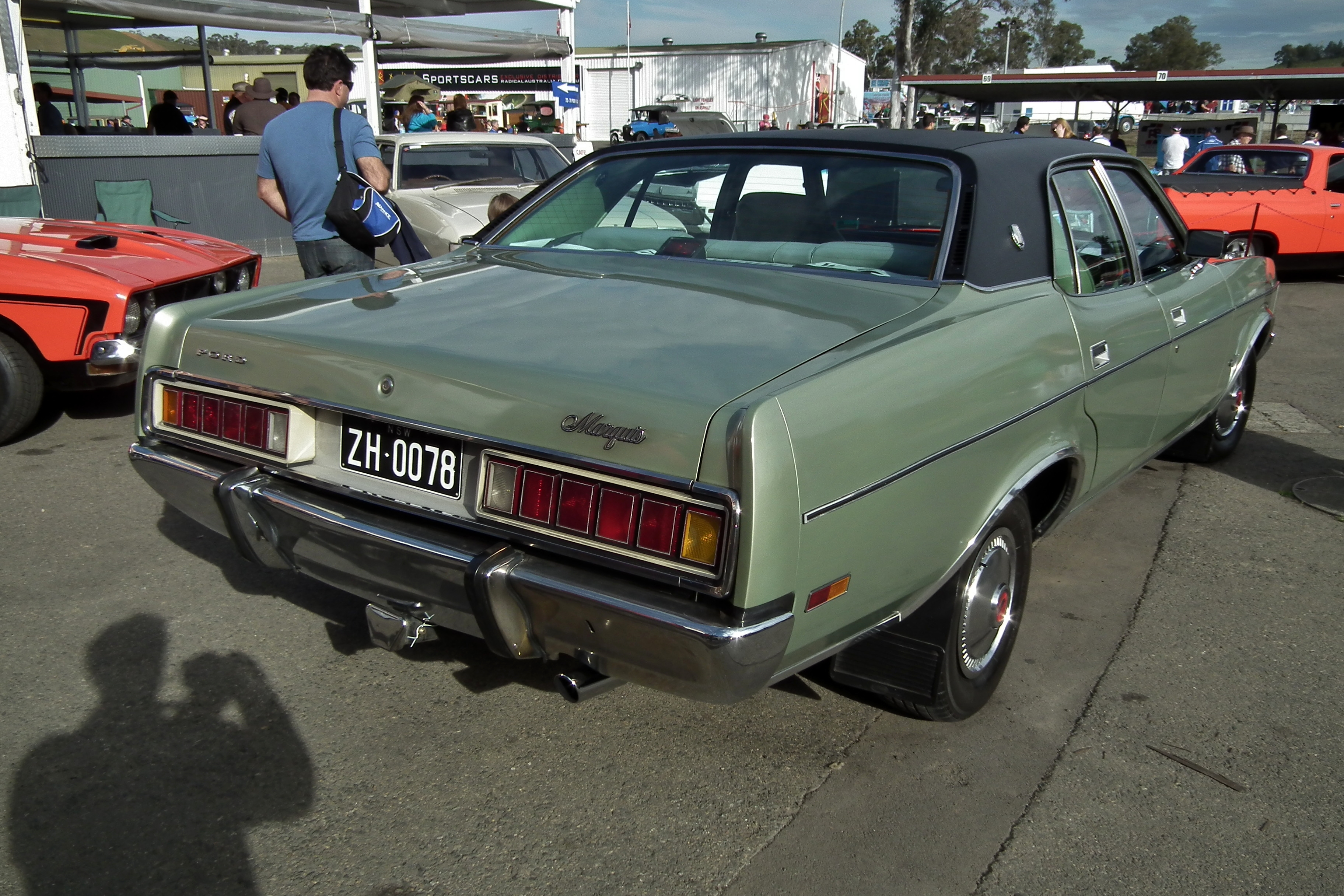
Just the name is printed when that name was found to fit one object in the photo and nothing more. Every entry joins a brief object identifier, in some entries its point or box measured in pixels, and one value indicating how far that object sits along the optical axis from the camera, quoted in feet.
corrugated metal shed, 129.18
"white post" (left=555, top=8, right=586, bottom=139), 54.90
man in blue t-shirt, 16.65
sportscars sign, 73.87
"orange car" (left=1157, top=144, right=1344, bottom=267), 34.83
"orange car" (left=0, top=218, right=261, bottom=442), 15.84
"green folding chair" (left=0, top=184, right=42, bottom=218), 30.22
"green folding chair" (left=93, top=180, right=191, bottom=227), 33.09
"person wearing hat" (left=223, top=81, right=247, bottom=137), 43.42
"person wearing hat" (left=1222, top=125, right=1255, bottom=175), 38.24
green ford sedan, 6.66
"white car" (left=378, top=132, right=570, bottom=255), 28.96
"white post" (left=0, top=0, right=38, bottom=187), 30.50
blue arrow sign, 59.47
